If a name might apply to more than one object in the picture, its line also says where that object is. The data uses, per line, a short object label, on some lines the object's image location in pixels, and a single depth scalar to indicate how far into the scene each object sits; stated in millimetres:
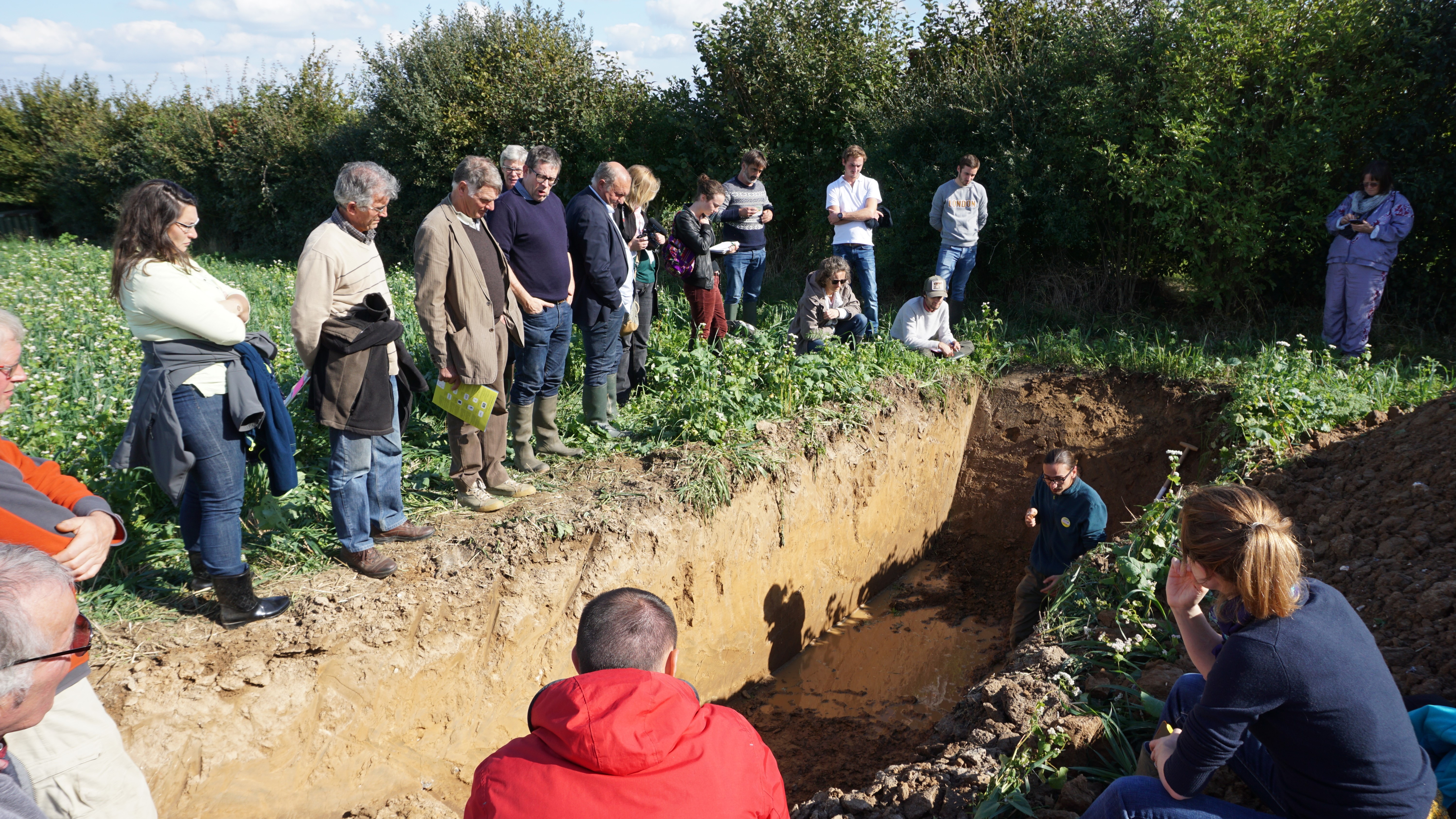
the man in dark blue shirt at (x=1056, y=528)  5172
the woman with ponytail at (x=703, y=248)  6953
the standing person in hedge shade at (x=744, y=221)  7918
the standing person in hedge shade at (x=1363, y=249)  7168
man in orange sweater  2332
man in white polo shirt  7910
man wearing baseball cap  7387
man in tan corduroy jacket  4301
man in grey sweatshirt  8320
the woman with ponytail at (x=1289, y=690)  2172
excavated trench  3549
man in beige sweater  3736
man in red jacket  1746
